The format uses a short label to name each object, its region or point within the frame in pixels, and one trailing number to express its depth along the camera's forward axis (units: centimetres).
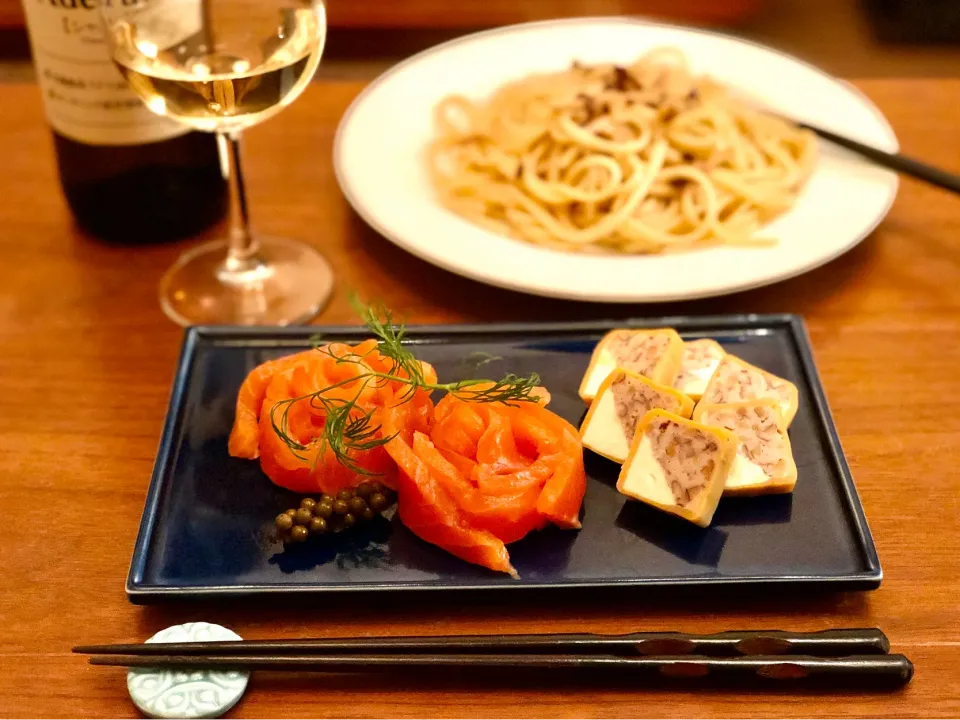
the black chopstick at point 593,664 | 31
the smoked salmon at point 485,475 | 34
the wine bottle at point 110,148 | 43
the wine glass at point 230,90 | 41
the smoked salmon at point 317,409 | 36
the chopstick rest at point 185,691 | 31
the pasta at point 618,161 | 50
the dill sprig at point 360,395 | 35
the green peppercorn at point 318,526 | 34
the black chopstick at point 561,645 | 31
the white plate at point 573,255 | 45
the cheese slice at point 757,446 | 35
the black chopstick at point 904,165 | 48
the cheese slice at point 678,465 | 34
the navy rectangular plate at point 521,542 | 33
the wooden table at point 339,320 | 32
